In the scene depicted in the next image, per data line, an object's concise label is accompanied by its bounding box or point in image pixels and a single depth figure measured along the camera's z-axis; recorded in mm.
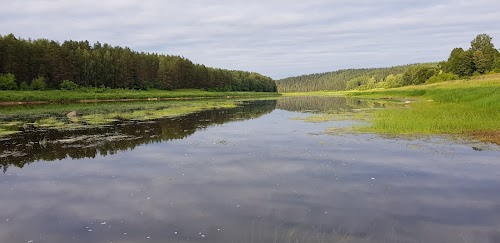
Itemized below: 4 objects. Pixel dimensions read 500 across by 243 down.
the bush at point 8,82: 73962
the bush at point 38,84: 81800
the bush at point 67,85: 90444
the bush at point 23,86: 78938
